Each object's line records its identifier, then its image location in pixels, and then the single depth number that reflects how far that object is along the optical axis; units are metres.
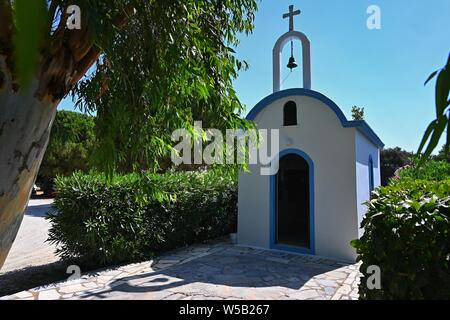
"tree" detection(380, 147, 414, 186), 31.46
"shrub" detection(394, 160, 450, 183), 9.41
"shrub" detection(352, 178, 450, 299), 2.57
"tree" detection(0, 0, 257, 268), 1.46
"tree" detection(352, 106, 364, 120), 27.67
